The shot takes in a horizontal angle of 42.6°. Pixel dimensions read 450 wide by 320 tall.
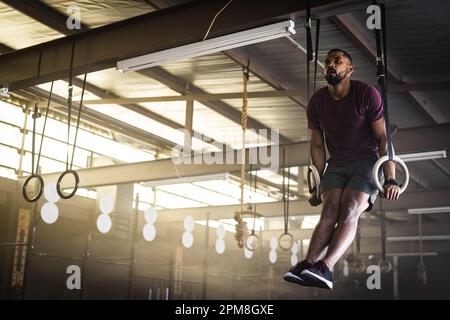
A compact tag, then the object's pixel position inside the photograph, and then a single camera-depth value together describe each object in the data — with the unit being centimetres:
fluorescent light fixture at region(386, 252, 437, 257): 1509
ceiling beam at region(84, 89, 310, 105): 617
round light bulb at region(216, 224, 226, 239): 1262
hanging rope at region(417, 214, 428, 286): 1458
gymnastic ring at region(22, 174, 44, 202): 489
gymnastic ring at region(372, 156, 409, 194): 262
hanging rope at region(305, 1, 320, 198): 285
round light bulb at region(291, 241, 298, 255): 1434
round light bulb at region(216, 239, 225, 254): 1238
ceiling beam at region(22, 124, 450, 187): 680
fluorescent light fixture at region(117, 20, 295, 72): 412
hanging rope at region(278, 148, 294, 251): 789
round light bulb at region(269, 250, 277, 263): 1322
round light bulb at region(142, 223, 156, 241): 1087
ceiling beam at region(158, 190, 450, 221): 1089
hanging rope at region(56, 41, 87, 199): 476
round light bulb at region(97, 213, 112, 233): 977
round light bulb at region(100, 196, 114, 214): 970
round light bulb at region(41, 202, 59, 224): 873
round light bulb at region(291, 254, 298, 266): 1413
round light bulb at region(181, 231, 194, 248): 1168
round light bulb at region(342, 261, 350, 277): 1598
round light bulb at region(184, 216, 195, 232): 1165
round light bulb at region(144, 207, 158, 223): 1068
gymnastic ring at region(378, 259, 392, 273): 952
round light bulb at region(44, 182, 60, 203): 896
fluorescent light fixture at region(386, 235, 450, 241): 1437
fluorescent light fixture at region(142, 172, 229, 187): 834
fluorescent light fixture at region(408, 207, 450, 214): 1086
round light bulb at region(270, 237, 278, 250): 1313
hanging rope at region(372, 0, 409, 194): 263
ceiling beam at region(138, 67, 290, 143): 746
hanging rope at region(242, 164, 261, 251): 650
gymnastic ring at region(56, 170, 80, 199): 476
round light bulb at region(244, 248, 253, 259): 1293
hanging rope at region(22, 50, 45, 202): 493
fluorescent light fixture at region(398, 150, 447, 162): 691
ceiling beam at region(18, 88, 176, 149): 889
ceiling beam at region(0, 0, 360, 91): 413
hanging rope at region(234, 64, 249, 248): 562
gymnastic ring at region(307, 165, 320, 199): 284
